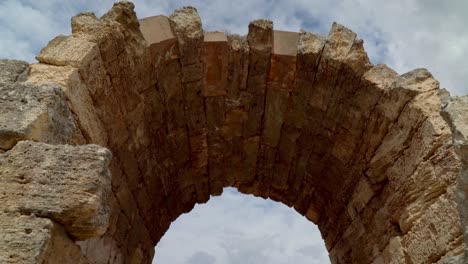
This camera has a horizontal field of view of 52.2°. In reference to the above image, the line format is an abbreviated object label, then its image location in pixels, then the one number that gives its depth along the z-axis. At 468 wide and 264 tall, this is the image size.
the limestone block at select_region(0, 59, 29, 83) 3.96
